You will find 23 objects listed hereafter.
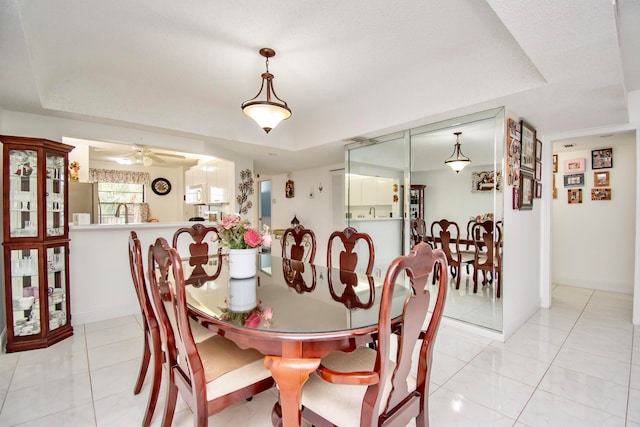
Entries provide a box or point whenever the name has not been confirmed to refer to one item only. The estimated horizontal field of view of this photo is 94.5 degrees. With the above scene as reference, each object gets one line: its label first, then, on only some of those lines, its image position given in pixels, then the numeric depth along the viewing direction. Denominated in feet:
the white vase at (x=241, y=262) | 6.24
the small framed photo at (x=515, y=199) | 9.31
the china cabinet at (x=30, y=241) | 8.00
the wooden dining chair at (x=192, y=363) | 3.74
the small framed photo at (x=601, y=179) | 13.91
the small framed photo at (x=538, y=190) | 11.40
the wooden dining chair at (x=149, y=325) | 4.96
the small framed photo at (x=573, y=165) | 14.65
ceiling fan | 13.16
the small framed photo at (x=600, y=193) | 13.87
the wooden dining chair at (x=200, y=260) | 6.82
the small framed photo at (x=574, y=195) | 14.73
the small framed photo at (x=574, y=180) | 14.71
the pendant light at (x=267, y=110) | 7.51
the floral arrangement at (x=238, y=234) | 6.09
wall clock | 23.16
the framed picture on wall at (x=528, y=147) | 9.89
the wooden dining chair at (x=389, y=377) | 3.20
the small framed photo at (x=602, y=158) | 13.78
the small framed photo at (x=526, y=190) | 9.86
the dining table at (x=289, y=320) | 3.72
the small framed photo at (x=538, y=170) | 11.36
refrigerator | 14.43
